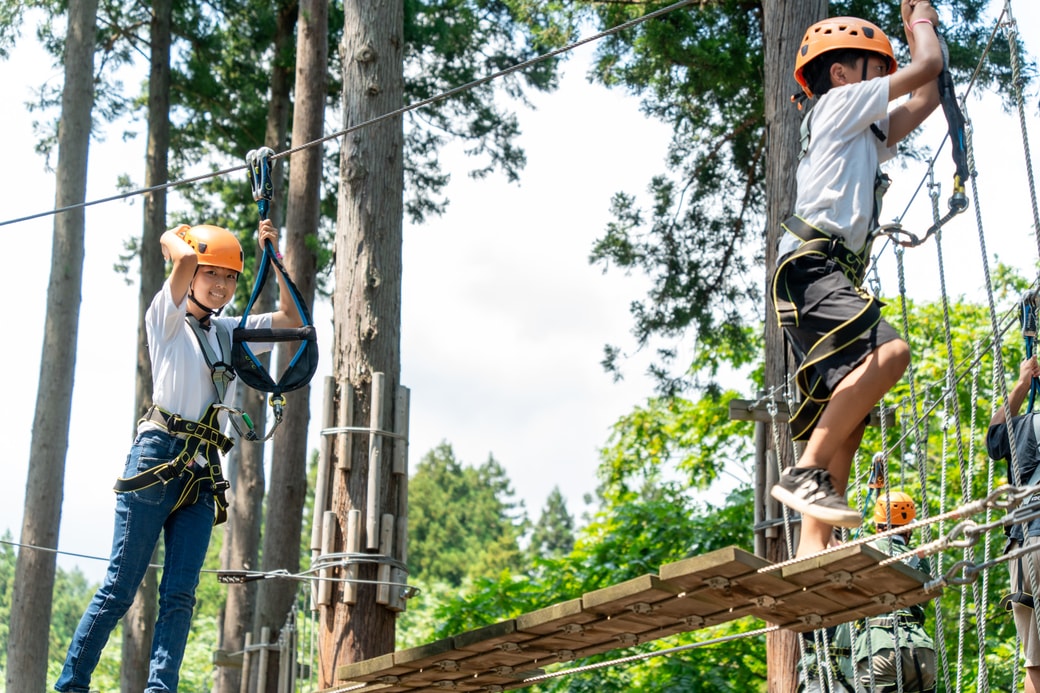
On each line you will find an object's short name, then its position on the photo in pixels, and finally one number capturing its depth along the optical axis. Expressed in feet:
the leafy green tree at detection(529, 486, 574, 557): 156.35
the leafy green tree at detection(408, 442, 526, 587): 135.03
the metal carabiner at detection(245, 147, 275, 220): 16.98
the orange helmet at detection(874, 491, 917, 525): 20.75
